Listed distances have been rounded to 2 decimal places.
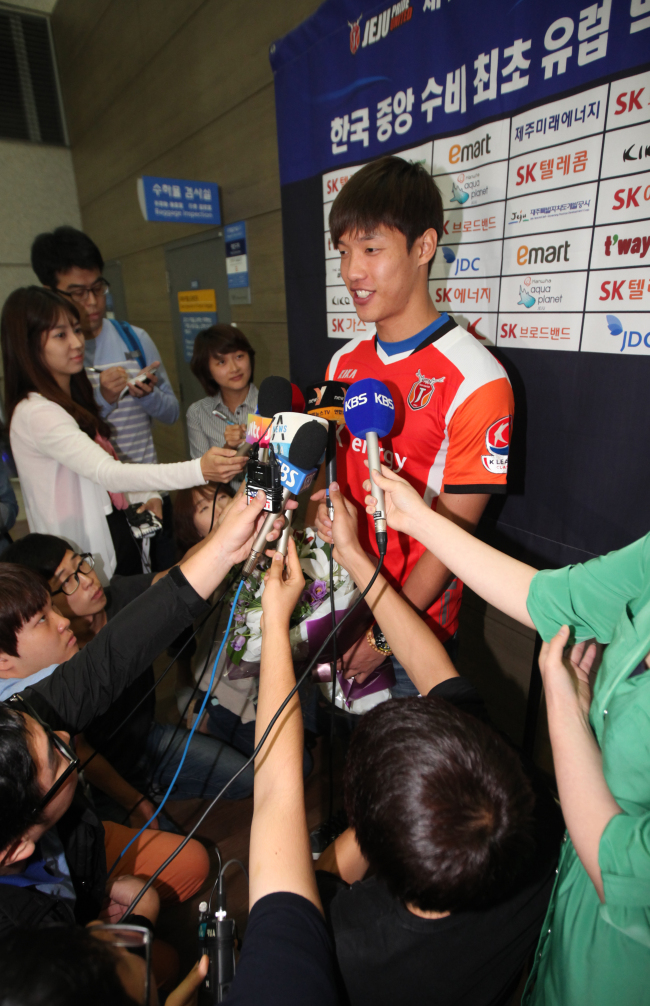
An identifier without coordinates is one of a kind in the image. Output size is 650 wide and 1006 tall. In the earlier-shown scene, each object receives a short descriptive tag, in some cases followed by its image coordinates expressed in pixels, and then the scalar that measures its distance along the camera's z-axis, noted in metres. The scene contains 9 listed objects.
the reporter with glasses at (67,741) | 0.83
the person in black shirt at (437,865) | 0.62
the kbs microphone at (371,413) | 0.95
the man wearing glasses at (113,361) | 2.17
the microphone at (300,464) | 0.89
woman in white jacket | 1.61
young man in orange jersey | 1.18
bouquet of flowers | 1.23
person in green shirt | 0.58
